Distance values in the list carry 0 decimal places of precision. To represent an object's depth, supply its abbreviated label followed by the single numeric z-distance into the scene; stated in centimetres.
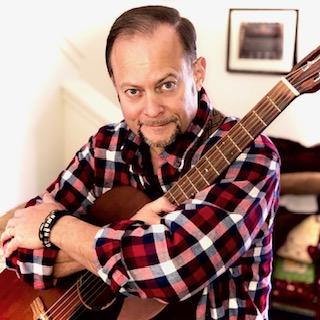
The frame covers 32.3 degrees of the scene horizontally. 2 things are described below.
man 106
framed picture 229
